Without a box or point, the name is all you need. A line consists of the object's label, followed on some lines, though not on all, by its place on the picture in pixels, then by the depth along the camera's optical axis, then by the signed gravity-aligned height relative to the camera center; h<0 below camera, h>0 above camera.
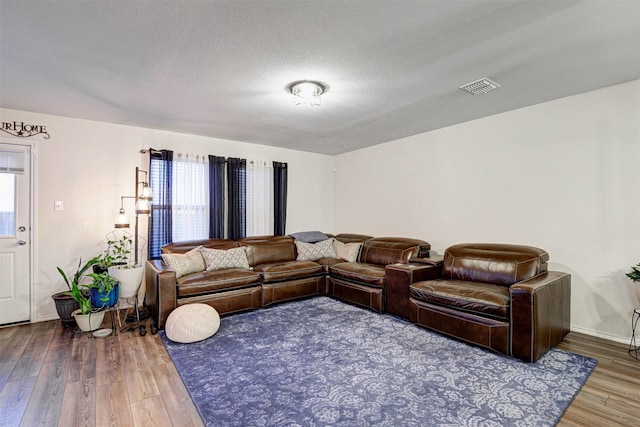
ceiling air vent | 2.83 +1.25
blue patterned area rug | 1.94 -1.29
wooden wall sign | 3.54 +1.02
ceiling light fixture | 2.83 +1.22
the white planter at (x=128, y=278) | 3.43 -0.74
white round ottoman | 3.01 -1.12
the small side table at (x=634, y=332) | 2.81 -1.13
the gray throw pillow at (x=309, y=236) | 5.40 -0.40
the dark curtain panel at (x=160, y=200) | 4.31 +0.21
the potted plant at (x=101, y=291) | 3.29 -0.84
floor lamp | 3.75 +0.12
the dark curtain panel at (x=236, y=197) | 5.00 +0.29
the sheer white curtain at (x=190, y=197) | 4.55 +0.27
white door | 3.54 -0.22
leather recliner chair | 2.62 -0.83
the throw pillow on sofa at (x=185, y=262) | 3.75 -0.61
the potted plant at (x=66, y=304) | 3.43 -1.03
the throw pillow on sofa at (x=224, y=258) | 4.12 -0.62
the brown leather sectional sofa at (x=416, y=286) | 2.71 -0.83
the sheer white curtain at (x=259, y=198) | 5.29 +0.30
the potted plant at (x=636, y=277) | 2.65 -0.55
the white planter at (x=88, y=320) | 3.27 -1.16
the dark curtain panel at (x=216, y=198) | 4.80 +0.27
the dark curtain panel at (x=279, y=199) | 5.53 +0.28
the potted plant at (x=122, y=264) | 3.45 -0.62
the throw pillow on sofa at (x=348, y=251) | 5.02 -0.62
